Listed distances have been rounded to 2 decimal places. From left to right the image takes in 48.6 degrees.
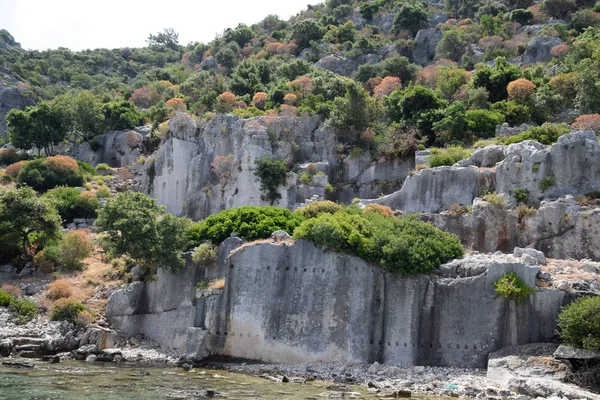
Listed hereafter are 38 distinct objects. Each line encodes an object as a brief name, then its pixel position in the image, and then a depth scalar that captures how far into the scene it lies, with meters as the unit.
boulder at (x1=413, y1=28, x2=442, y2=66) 70.75
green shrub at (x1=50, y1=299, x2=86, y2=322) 32.06
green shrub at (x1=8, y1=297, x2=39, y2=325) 32.31
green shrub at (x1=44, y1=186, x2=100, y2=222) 46.28
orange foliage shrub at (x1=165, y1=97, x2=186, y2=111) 57.38
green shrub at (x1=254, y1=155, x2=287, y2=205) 42.22
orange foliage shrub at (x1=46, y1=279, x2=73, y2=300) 34.00
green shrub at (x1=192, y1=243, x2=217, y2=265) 31.55
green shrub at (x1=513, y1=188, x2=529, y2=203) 32.72
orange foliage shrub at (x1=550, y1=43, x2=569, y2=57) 56.56
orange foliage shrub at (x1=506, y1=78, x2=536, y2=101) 45.66
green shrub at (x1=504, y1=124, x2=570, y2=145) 36.44
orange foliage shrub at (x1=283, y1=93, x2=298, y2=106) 51.56
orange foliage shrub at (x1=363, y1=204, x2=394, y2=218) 33.16
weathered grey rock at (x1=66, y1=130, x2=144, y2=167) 58.31
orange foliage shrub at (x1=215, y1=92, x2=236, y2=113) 51.62
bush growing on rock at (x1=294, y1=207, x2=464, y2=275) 27.92
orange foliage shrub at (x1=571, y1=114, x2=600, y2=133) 38.47
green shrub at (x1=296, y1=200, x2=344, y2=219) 32.69
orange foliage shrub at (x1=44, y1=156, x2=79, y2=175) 51.97
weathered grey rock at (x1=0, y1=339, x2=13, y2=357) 28.62
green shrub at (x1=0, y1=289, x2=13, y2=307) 33.31
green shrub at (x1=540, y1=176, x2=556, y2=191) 32.47
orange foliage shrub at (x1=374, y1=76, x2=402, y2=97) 55.38
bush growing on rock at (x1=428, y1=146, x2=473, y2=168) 37.66
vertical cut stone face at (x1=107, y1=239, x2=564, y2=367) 26.03
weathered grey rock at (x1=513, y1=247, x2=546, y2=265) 27.57
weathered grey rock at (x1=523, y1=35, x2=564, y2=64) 59.16
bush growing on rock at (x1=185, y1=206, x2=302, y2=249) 31.62
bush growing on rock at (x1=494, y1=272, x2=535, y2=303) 25.48
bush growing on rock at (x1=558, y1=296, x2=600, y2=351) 22.02
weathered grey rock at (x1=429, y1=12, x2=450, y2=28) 77.62
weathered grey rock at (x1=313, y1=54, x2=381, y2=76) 68.75
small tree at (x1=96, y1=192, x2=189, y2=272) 32.06
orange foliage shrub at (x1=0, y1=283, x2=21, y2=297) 34.50
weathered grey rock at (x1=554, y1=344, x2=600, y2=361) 21.97
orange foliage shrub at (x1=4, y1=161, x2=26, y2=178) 53.25
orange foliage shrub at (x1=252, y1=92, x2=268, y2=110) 55.04
